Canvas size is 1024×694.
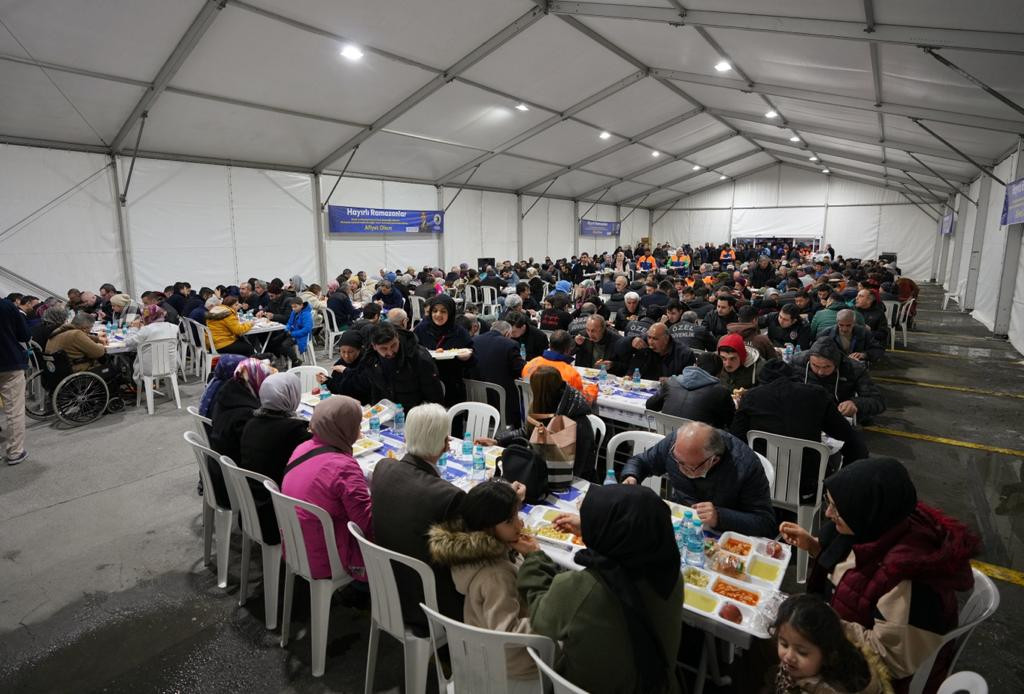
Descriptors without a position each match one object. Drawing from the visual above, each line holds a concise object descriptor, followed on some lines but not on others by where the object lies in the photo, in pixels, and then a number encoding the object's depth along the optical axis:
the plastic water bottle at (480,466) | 3.05
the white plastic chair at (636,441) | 3.39
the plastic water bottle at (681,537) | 2.30
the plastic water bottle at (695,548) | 2.25
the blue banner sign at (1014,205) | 8.86
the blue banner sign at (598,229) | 23.78
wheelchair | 6.29
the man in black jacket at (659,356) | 5.15
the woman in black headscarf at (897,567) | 1.75
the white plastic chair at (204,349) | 7.46
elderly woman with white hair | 2.16
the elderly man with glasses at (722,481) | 2.51
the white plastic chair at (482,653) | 1.71
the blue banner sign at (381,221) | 13.34
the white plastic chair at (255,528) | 2.89
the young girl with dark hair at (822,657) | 1.56
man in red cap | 4.43
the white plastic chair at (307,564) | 2.54
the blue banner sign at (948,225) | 18.46
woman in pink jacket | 2.57
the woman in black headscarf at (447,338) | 5.39
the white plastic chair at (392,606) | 2.18
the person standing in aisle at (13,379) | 5.19
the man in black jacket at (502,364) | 5.01
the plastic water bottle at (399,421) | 3.91
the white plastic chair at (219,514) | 3.25
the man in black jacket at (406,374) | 4.46
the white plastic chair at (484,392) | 5.04
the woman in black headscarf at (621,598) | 1.58
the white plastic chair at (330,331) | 9.38
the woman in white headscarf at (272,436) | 2.95
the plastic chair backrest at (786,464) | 3.42
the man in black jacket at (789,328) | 6.52
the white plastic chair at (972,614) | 1.74
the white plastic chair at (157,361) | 6.69
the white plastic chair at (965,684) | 1.49
